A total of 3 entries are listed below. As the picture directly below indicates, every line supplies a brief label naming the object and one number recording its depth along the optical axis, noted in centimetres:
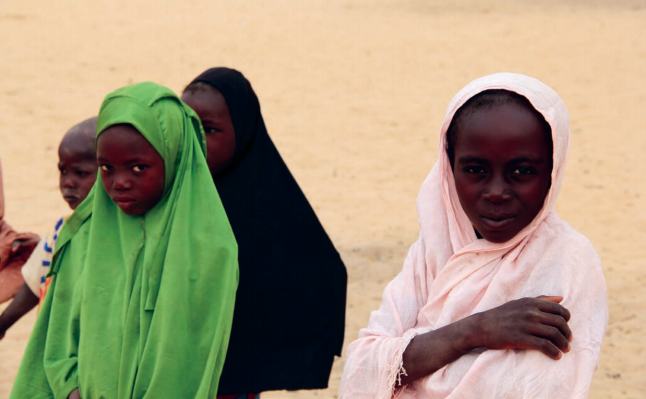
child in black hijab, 833
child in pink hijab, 529
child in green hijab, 693
